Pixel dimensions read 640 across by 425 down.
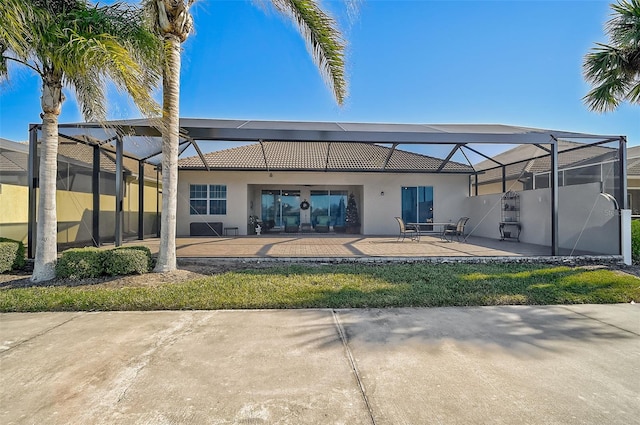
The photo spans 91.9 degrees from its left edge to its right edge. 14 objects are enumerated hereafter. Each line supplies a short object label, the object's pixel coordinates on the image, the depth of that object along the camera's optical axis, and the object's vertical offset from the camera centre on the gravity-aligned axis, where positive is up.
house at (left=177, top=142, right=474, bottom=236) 14.56 +1.76
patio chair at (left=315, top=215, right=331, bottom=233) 17.64 -0.31
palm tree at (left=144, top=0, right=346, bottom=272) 6.18 +3.54
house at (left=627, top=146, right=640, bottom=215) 13.36 +1.65
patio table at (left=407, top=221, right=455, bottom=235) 15.68 -0.68
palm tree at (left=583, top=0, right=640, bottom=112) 6.59 +3.59
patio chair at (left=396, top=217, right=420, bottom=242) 12.14 -0.88
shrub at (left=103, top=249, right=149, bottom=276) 6.09 -0.94
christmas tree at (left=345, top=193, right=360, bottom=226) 17.20 +0.15
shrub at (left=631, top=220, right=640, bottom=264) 8.41 -0.76
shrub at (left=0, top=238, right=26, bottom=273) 6.80 -0.89
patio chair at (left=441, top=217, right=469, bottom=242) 11.99 -0.47
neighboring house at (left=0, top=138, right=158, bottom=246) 7.78 +0.65
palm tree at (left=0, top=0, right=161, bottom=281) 4.93 +2.70
